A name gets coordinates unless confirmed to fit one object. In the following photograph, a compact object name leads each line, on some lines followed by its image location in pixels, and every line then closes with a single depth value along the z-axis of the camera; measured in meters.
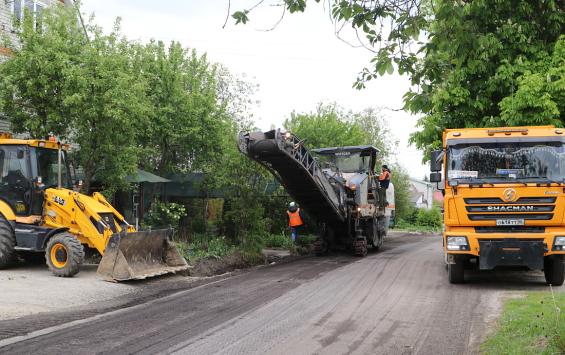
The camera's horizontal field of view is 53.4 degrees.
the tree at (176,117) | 19.80
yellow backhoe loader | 11.80
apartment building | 16.94
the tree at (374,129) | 52.03
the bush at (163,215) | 18.38
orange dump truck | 10.72
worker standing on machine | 20.91
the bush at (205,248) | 14.93
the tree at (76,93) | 14.12
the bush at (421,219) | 41.25
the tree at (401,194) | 40.47
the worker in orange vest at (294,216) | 18.94
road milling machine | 14.09
